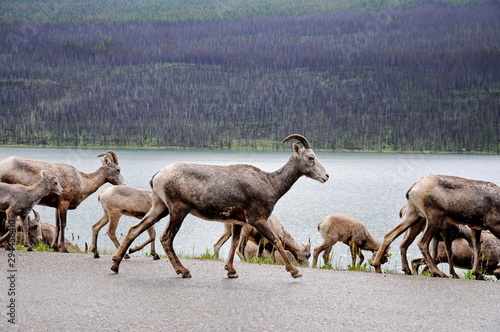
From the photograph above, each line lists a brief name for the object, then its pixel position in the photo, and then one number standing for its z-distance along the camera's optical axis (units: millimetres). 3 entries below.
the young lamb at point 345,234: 14797
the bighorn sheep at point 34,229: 14405
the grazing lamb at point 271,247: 13242
